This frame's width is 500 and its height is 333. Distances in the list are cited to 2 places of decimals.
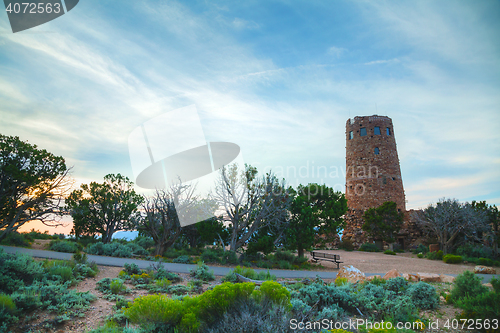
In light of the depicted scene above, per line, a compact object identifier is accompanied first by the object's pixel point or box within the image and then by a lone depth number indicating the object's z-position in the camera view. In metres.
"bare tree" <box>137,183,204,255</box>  16.25
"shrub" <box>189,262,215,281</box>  9.57
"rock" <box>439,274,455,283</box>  10.21
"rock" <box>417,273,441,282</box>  10.26
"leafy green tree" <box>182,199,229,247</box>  16.83
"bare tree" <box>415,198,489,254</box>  21.39
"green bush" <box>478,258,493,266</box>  17.66
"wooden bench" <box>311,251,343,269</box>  16.44
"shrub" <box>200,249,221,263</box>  14.83
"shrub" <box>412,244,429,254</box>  24.89
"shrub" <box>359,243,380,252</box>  27.54
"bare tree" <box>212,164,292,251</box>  15.70
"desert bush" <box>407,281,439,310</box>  6.23
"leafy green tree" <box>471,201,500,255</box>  20.77
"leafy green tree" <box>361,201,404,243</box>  27.53
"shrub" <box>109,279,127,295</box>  7.01
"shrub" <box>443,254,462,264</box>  18.22
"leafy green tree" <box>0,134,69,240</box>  15.45
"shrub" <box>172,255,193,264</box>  13.63
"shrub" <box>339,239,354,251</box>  28.76
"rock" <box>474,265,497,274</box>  14.01
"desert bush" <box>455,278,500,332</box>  4.62
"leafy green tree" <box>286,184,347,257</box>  16.50
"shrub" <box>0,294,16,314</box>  4.89
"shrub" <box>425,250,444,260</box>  20.53
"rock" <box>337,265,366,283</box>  9.39
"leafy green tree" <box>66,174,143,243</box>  19.58
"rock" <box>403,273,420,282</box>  10.22
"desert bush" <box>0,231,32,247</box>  14.63
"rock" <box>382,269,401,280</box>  9.82
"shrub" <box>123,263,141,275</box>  9.34
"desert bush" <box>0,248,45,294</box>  6.16
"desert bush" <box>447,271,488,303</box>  6.20
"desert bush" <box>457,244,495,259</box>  19.83
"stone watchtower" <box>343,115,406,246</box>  30.67
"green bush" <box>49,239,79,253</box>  13.65
